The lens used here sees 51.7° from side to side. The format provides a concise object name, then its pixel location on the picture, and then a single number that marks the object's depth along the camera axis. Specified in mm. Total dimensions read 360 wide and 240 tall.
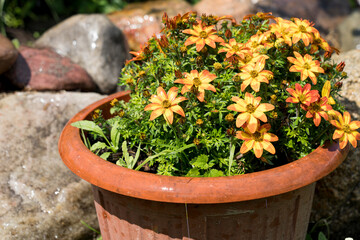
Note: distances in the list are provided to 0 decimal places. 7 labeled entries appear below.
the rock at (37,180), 2342
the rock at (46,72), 3271
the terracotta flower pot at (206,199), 1418
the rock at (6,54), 3066
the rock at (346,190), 2338
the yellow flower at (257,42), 1733
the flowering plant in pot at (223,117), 1469
